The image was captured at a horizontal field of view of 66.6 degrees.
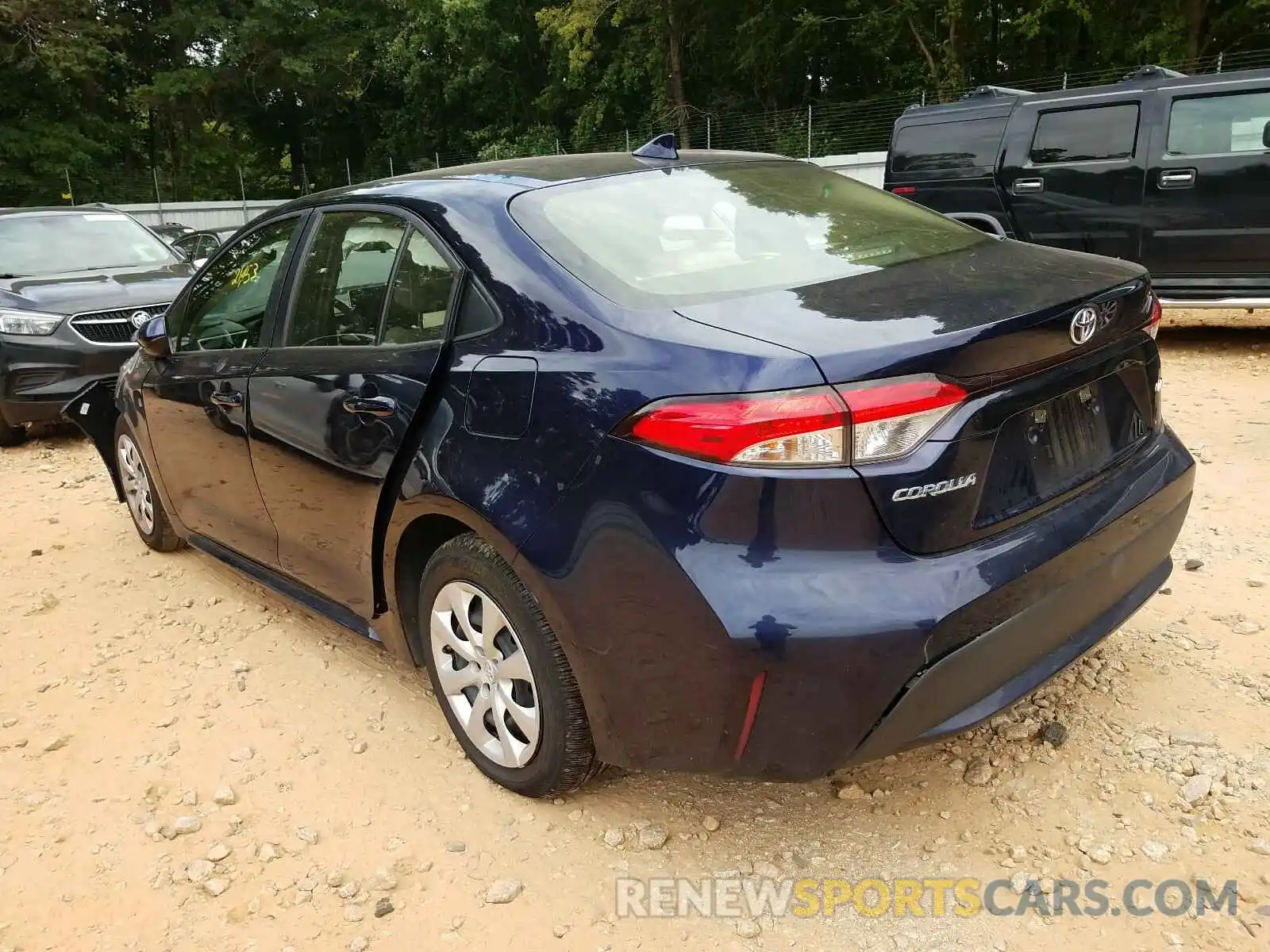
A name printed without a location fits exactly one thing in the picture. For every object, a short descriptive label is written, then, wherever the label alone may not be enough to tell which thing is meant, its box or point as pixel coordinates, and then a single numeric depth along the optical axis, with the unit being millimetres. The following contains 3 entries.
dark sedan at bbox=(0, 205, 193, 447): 6770
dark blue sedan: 1930
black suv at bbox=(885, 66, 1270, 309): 6949
